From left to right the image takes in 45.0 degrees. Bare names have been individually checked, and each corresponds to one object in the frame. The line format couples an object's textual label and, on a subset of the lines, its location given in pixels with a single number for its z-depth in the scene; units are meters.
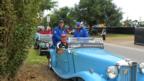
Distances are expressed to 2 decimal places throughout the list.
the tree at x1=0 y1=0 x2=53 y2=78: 4.03
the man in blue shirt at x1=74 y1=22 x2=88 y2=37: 5.52
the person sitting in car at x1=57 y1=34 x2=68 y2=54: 5.19
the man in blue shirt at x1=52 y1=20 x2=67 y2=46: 5.94
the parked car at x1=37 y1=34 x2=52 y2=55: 9.33
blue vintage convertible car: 3.73
